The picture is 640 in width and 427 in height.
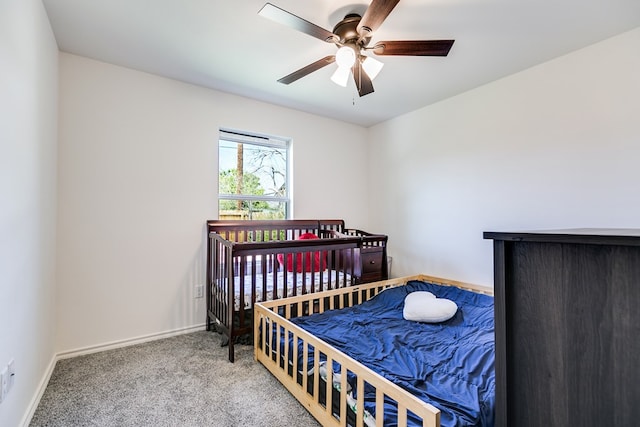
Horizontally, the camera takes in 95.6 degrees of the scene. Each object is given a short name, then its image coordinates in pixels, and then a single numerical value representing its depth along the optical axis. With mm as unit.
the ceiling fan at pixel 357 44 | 1479
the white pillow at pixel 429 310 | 2143
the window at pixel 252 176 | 3105
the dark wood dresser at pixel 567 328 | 542
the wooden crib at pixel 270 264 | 2229
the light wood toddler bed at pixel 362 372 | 1195
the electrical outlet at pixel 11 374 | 1279
